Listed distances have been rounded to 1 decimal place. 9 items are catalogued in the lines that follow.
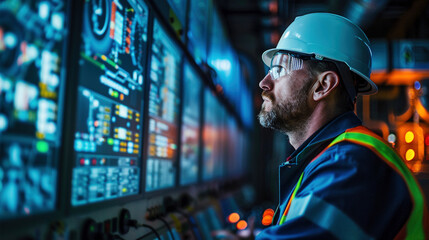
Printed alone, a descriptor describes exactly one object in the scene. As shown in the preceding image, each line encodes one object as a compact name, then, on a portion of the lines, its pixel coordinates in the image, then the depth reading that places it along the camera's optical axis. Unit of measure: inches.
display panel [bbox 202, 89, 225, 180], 151.0
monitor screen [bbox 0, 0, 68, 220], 35.4
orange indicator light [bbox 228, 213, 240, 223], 150.0
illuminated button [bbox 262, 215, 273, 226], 125.2
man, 45.5
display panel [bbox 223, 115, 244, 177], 232.8
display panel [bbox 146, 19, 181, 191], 79.5
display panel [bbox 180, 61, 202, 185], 110.4
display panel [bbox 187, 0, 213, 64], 113.9
